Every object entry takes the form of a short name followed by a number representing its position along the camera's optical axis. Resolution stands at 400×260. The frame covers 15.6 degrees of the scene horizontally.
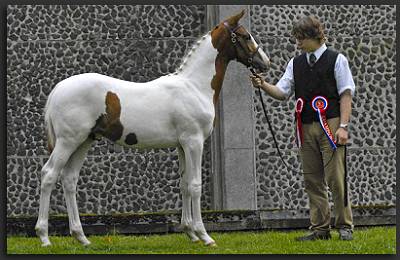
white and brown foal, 12.96
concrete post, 18.16
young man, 13.78
